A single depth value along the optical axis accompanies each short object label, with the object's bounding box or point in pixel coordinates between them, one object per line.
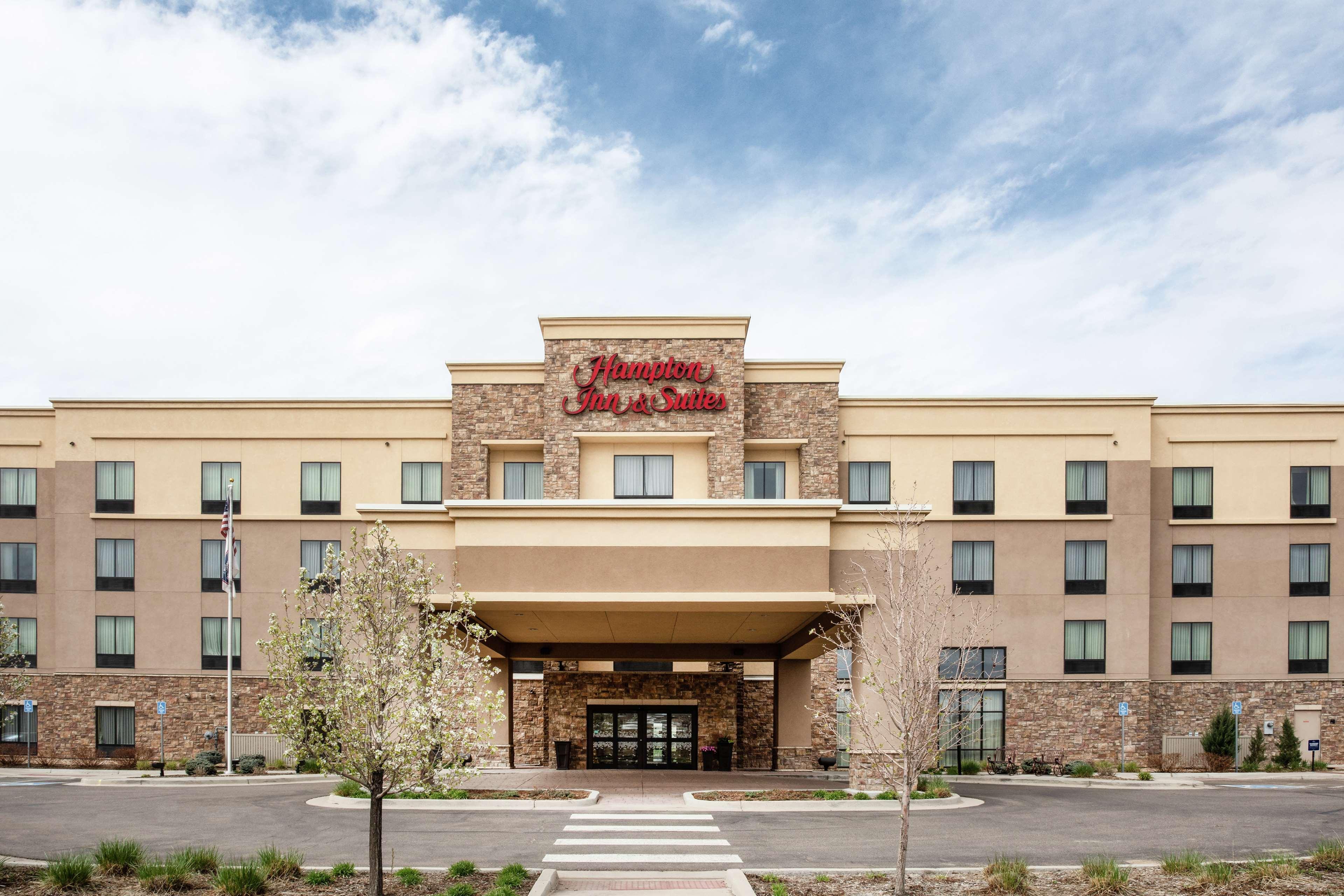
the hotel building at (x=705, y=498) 34.47
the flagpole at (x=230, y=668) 32.34
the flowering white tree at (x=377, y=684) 11.75
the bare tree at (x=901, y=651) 13.02
